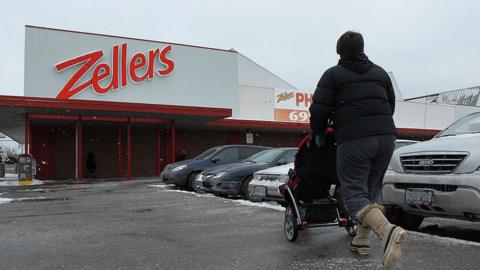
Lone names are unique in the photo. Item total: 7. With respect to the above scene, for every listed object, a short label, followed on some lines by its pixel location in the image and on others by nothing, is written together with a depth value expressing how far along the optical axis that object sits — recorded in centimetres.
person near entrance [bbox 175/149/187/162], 2373
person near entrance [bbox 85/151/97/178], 2481
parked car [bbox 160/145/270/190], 1467
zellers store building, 2264
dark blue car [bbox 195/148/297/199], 1134
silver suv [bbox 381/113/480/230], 519
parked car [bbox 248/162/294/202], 912
